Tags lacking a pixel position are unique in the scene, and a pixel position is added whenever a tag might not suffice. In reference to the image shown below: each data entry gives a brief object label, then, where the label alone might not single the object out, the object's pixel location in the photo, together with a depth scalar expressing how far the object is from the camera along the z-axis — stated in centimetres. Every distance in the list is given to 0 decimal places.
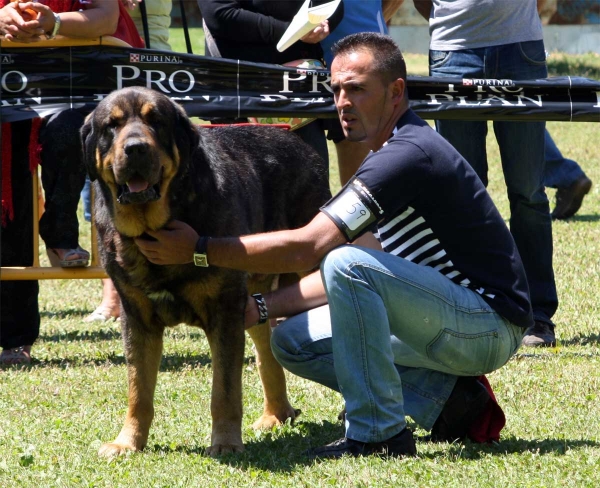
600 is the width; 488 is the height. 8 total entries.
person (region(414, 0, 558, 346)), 1202
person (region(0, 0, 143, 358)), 1092
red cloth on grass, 802
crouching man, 734
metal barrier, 1123
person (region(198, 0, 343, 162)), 1229
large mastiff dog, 782
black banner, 1156
